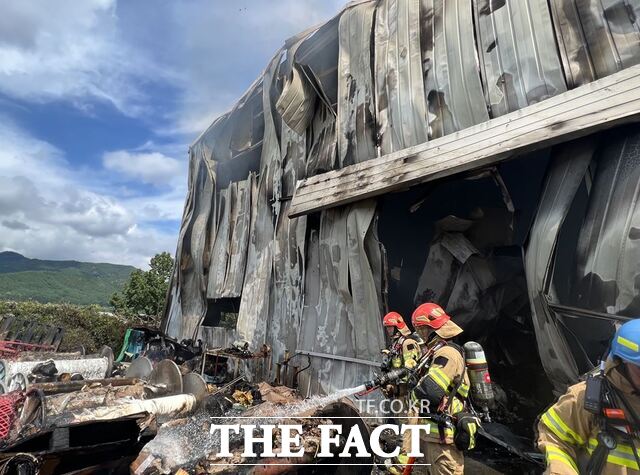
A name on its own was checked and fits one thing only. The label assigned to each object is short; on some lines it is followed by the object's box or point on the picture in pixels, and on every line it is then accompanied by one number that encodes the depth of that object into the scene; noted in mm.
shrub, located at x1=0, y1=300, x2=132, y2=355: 15062
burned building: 3854
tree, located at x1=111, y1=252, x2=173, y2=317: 23234
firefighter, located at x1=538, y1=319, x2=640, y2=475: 1768
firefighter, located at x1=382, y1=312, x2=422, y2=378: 5012
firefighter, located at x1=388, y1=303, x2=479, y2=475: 3295
